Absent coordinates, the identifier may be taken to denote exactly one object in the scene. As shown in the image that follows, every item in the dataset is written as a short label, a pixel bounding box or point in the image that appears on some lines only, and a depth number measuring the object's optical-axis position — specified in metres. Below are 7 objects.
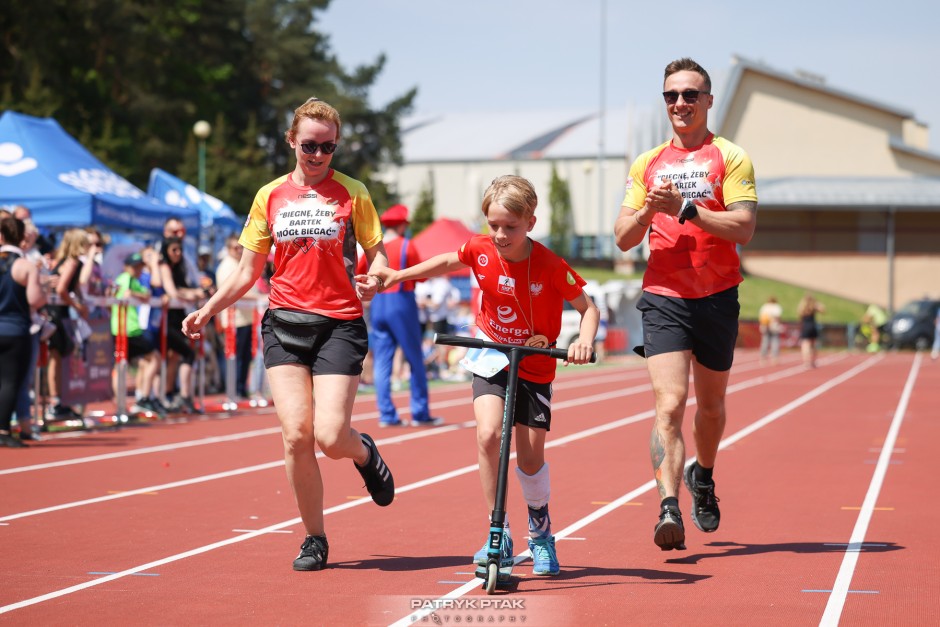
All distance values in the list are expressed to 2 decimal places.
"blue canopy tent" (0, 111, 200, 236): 16.84
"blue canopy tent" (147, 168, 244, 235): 24.28
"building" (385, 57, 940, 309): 68.50
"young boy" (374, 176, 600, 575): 6.27
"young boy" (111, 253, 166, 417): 15.35
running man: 6.88
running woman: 6.47
